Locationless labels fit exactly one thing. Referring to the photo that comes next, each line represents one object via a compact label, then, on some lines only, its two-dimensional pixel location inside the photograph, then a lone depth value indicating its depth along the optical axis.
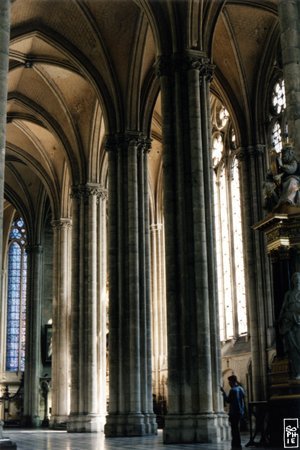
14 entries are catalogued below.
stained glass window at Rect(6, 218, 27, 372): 43.94
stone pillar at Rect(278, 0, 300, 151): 11.40
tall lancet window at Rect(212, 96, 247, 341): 28.34
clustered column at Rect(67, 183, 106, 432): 28.03
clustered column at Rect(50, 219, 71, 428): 33.34
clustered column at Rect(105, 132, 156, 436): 23.02
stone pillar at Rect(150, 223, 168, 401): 33.94
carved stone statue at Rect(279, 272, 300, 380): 10.92
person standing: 14.14
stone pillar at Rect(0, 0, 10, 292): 12.11
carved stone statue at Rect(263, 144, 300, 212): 11.24
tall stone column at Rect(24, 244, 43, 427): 38.69
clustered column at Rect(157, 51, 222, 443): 17.77
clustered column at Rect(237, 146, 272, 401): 24.20
